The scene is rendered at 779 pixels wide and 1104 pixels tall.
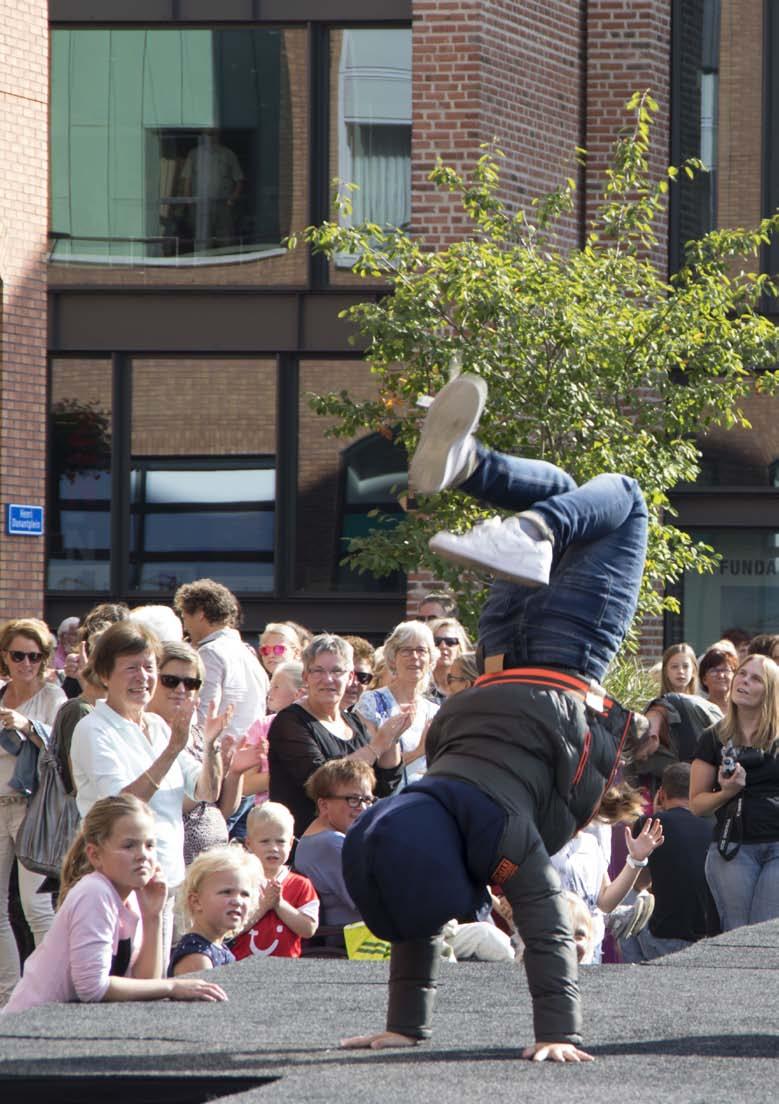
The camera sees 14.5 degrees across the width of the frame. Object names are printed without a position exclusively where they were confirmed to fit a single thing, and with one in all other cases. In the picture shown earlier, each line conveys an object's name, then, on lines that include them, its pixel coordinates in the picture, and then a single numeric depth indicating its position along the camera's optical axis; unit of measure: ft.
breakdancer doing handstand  23.55
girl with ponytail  29.77
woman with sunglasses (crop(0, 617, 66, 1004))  45.41
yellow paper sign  38.97
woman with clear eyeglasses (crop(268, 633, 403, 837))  43.78
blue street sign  88.90
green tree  73.42
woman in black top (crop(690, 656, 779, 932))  45.80
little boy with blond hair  37.76
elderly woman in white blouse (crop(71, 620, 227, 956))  37.86
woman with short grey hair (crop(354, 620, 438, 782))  47.84
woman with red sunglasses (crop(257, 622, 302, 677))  57.28
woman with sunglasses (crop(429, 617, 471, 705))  54.50
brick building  92.38
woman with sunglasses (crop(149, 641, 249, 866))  41.58
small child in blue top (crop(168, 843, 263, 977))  33.79
